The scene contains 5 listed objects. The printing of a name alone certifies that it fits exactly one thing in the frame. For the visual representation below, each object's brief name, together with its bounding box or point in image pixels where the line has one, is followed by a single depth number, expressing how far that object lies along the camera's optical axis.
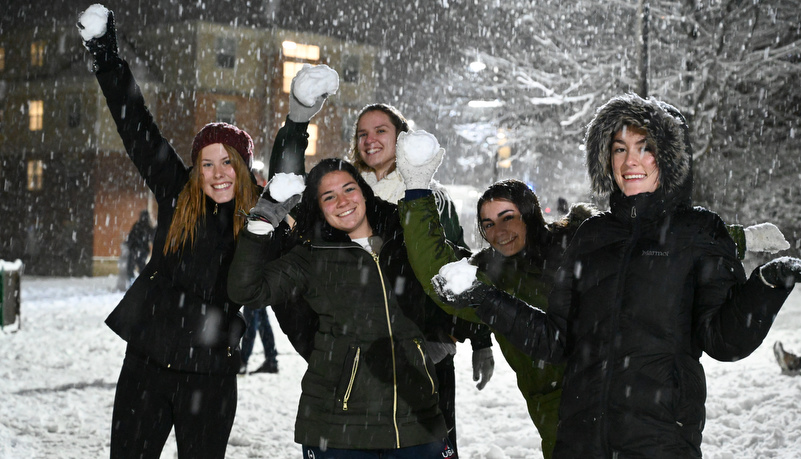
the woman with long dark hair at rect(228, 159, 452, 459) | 3.29
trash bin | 13.39
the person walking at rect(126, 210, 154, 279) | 20.77
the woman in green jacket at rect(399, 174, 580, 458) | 3.96
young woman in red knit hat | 3.65
